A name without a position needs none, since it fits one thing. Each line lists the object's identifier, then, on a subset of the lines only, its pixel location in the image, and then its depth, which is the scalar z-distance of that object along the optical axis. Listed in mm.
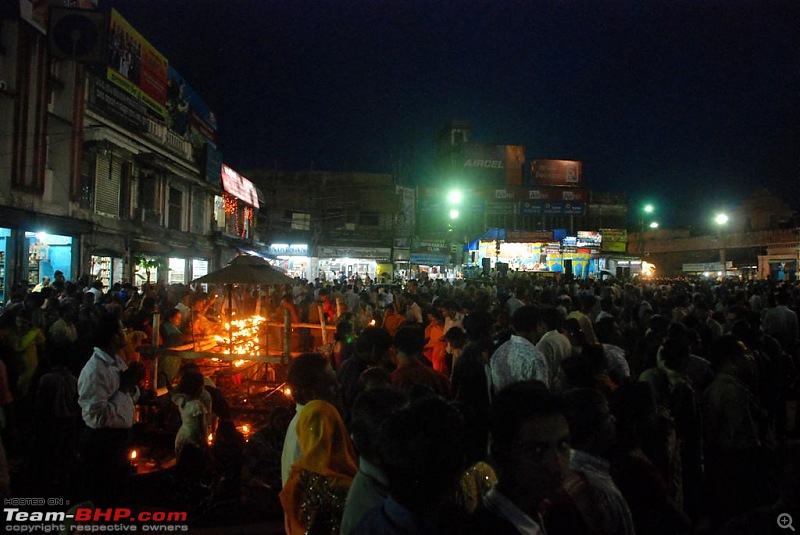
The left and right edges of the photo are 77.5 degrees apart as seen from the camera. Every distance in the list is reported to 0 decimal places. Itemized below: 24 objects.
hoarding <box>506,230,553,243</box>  34281
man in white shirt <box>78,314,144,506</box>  4062
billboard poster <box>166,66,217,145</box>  21859
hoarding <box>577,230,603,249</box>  35875
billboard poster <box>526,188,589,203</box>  53312
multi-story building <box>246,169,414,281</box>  35656
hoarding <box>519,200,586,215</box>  49375
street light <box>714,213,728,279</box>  34544
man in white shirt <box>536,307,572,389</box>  5578
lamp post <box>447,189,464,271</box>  29805
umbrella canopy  8445
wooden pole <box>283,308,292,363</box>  6855
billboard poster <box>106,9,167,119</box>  16234
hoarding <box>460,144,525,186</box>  53531
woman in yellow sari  2465
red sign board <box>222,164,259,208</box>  27141
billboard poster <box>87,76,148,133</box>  15469
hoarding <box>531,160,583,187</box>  54000
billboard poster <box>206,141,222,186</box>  24375
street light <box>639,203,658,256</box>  36006
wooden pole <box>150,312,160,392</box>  7082
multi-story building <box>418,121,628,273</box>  49656
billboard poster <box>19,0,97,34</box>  12727
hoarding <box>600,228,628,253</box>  35438
